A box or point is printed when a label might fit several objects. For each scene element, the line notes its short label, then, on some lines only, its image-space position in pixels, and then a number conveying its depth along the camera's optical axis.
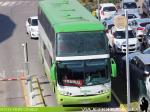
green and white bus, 24.73
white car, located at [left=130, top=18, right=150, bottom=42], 39.97
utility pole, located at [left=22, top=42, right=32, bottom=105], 26.72
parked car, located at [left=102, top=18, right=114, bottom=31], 41.28
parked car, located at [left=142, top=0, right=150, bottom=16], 47.85
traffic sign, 23.42
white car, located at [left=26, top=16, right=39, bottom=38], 41.84
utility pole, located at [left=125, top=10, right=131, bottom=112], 23.58
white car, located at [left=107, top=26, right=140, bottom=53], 36.84
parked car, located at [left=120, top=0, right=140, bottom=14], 49.44
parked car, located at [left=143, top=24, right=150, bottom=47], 37.03
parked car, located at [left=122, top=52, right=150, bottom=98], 24.41
